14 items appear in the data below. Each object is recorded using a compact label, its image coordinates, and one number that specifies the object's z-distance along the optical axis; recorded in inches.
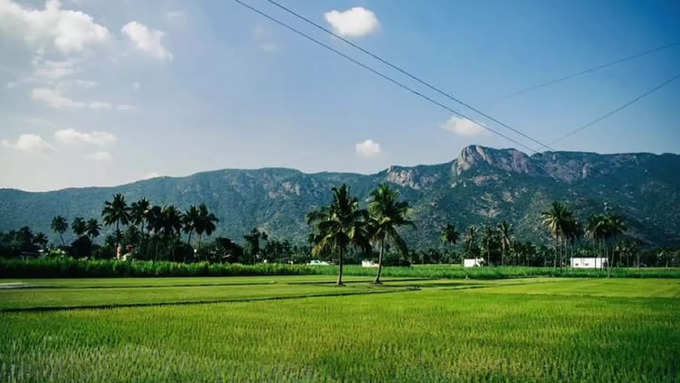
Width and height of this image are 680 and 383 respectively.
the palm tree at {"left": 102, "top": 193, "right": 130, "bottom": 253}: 4803.2
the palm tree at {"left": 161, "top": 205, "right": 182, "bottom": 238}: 4665.4
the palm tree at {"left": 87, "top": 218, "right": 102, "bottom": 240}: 6579.7
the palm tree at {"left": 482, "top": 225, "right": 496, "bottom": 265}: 6658.5
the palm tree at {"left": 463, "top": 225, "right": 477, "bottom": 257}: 7317.9
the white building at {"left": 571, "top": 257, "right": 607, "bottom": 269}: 6338.6
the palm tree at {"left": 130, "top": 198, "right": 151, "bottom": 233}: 4621.1
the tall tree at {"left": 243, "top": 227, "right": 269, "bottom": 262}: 6855.3
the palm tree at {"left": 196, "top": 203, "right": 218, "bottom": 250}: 4977.9
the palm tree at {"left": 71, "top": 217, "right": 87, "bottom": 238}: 6594.5
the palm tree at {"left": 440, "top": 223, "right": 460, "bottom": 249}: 6825.8
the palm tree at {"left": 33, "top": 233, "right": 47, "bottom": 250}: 7192.9
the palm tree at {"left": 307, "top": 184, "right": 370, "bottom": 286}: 2325.3
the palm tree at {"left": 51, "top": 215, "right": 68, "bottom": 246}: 6998.0
